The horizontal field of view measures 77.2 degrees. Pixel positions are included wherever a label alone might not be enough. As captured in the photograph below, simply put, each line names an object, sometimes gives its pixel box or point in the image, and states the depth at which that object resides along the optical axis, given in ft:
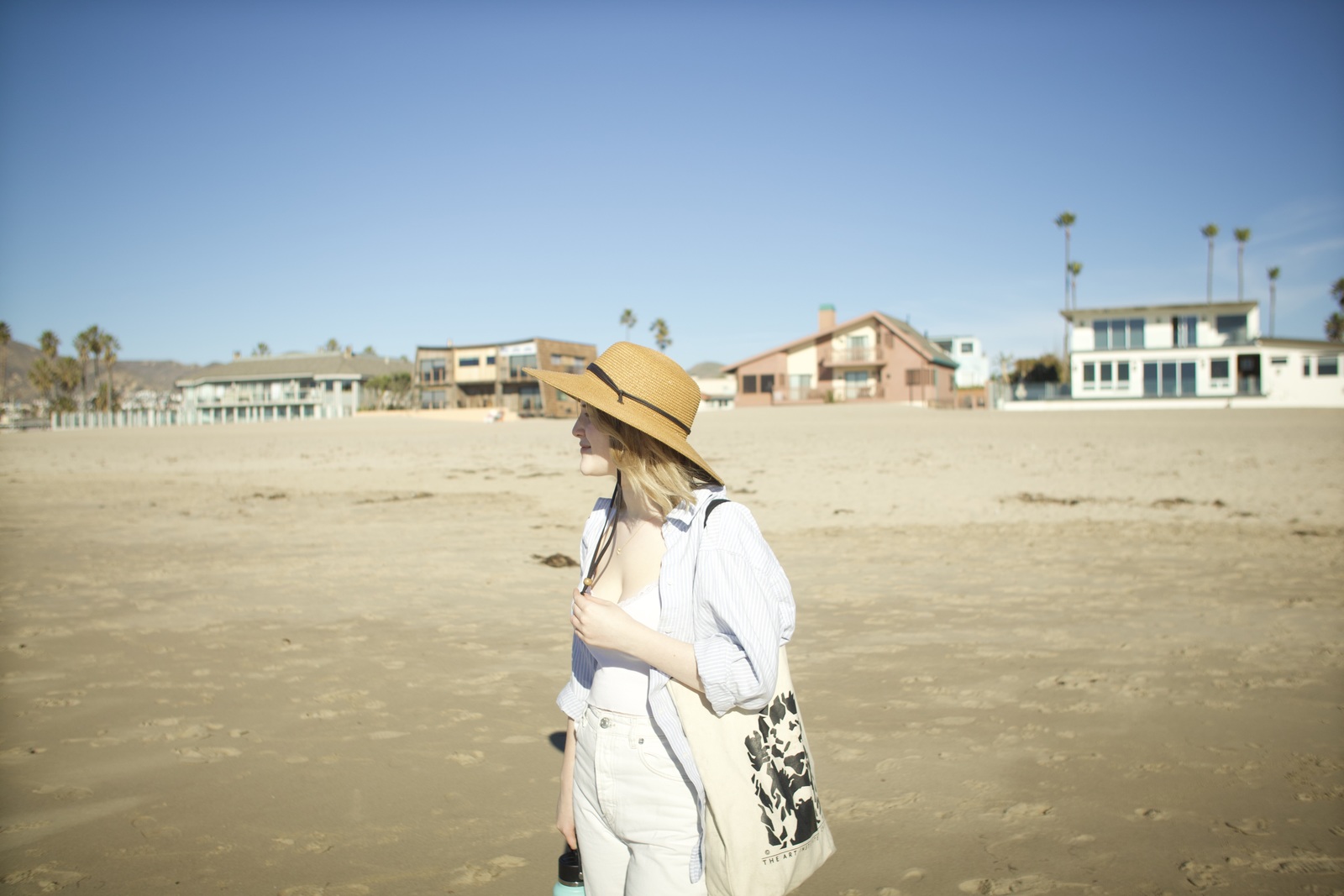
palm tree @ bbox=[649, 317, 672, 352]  326.03
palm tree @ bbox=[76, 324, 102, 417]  272.10
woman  5.59
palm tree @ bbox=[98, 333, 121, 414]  279.08
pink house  168.66
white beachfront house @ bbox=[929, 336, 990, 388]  250.78
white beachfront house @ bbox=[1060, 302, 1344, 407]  142.61
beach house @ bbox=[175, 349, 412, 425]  237.25
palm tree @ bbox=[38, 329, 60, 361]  278.26
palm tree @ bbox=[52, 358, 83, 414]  265.75
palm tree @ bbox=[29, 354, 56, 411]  261.24
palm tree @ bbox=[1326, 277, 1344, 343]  253.44
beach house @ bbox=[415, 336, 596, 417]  202.18
